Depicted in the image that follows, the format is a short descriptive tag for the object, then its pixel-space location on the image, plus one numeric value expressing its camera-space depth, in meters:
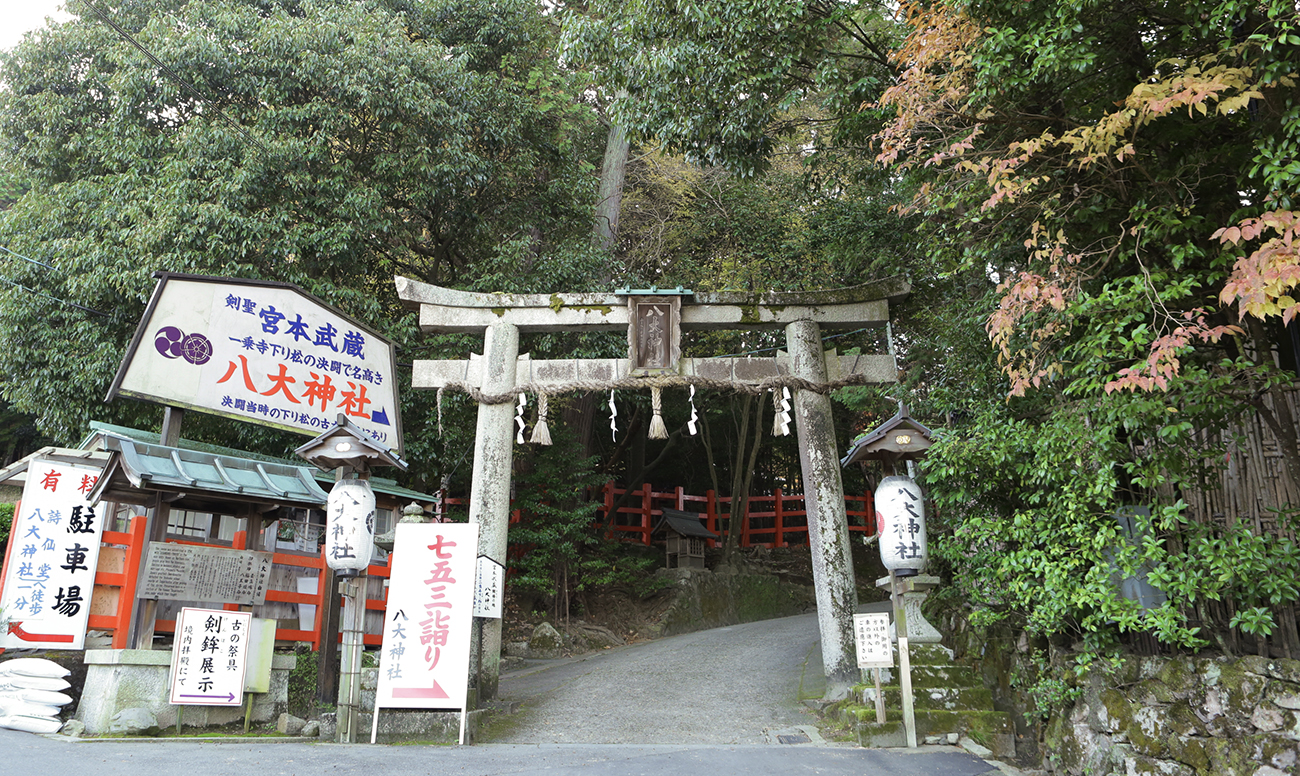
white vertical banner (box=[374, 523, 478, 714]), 6.21
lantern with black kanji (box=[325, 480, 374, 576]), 6.31
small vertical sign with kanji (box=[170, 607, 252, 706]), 6.63
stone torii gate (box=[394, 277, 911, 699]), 8.09
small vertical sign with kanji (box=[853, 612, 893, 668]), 6.38
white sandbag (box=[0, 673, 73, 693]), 6.88
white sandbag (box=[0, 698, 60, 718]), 6.77
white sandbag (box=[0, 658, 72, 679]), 6.91
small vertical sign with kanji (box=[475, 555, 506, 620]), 7.38
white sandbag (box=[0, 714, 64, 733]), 6.61
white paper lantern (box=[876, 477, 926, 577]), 6.38
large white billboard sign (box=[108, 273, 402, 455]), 7.58
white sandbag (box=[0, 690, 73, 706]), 6.81
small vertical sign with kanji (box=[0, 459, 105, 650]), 7.54
